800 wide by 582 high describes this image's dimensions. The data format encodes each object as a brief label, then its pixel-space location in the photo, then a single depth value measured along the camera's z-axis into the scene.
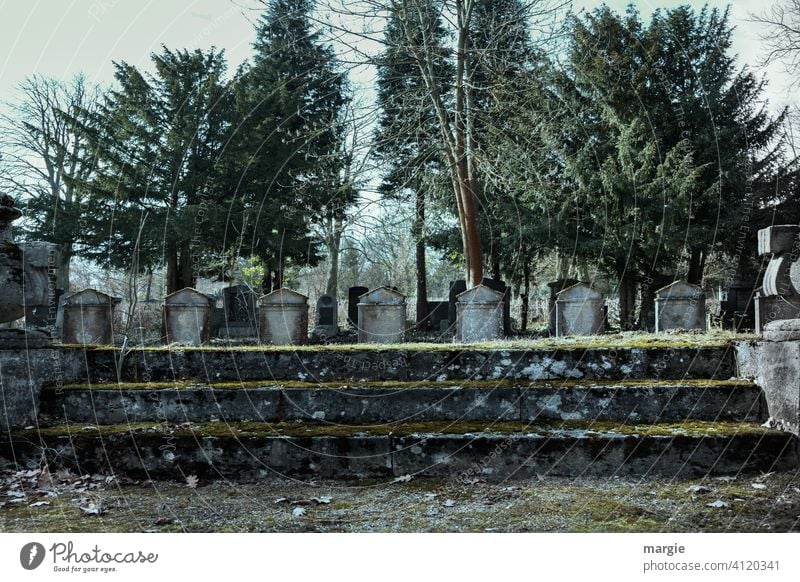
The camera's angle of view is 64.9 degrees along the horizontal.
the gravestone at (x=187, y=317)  11.31
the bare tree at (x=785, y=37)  7.50
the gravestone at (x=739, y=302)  16.42
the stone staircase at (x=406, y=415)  4.76
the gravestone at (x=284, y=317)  11.52
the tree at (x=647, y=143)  14.54
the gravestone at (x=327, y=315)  16.23
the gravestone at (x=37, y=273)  5.50
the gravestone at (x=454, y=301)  15.04
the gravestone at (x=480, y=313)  11.12
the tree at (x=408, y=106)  12.70
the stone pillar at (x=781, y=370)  4.95
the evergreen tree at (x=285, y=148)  13.55
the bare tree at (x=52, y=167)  13.70
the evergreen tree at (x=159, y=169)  14.05
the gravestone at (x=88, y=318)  11.65
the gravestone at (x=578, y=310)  11.73
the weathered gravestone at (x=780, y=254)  6.13
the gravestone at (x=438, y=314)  19.86
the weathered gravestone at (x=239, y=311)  16.42
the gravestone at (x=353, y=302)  16.12
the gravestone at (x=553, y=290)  14.55
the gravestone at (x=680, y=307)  11.23
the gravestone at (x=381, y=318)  11.36
